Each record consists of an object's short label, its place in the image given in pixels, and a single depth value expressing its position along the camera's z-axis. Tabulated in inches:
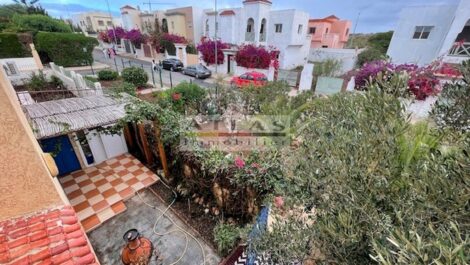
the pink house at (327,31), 1262.3
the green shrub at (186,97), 416.2
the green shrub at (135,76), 609.6
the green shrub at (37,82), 513.7
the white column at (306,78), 645.9
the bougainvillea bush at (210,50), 924.0
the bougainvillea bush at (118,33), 1421.0
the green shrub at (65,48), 866.8
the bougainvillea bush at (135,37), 1309.1
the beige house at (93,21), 1998.2
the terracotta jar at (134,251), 181.3
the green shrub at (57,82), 542.9
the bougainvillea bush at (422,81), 390.9
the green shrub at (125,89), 386.9
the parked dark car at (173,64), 918.4
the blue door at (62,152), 266.7
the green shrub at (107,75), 666.3
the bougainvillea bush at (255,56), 800.9
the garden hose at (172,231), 198.2
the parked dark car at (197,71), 825.2
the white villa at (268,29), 855.7
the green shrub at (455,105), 91.7
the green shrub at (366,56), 975.6
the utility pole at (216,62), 916.0
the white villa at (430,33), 562.6
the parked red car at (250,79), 670.5
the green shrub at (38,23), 1015.9
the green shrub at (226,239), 196.4
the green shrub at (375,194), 57.5
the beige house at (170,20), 1203.2
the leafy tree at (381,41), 1224.7
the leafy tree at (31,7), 1383.9
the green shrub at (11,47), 733.9
